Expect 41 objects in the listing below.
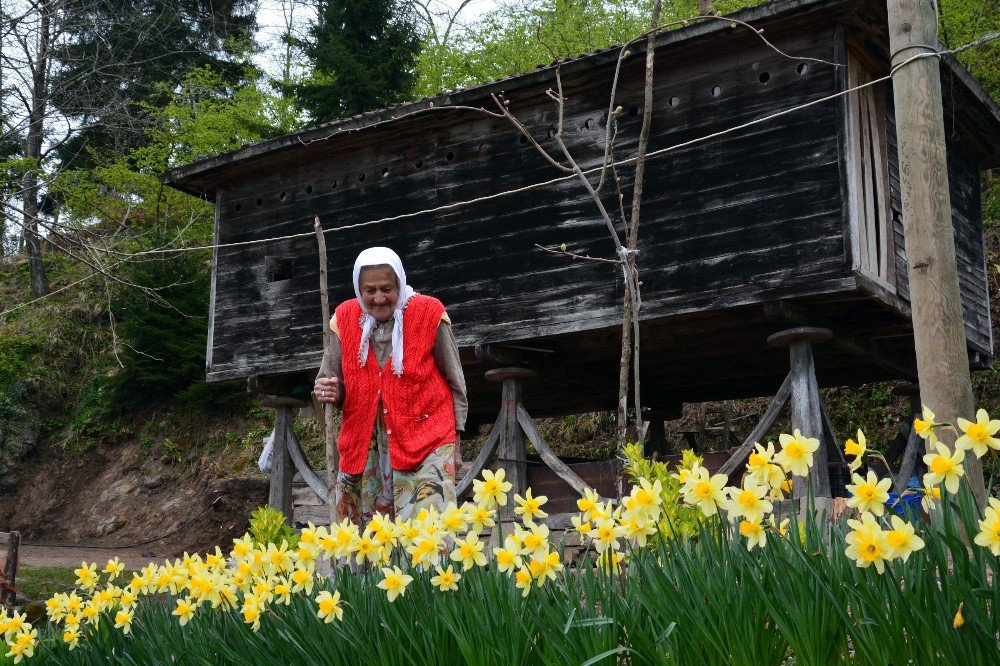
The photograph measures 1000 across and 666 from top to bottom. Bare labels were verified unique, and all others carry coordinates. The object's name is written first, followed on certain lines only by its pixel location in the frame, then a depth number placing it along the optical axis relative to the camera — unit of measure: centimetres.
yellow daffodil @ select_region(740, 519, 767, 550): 264
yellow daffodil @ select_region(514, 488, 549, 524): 316
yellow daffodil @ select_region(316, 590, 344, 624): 301
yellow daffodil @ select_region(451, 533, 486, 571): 311
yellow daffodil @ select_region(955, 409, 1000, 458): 229
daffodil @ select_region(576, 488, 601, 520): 304
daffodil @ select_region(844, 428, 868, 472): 241
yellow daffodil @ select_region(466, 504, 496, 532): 321
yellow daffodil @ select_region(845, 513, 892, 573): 227
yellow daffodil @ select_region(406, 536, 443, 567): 312
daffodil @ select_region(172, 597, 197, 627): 361
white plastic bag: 1234
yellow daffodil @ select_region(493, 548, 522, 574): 300
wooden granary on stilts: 888
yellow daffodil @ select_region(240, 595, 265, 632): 333
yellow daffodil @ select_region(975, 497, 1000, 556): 212
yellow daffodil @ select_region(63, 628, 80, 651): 389
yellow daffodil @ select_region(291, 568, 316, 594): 333
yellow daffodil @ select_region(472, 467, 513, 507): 316
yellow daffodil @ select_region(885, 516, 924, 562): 227
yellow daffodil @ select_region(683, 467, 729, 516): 275
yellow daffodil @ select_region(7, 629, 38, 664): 386
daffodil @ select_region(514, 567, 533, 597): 292
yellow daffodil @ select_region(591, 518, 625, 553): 295
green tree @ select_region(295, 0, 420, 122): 1961
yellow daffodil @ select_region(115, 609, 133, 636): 377
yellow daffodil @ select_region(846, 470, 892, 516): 240
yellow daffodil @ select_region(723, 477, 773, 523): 264
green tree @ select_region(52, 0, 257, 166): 2338
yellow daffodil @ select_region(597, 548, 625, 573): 296
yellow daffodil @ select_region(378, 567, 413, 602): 298
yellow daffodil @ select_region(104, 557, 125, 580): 433
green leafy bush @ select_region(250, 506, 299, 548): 851
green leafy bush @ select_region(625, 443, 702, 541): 473
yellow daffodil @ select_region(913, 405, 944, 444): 241
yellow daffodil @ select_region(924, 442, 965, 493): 231
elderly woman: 522
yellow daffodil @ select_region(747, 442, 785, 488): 263
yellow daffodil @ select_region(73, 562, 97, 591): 425
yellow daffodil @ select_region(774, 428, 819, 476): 259
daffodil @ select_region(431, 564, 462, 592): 307
